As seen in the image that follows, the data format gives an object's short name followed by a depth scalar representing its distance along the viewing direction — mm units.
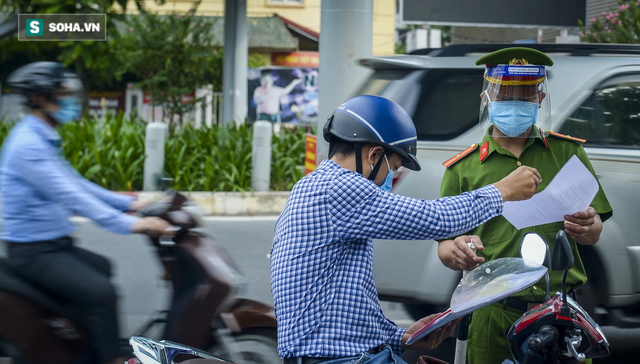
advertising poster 20406
